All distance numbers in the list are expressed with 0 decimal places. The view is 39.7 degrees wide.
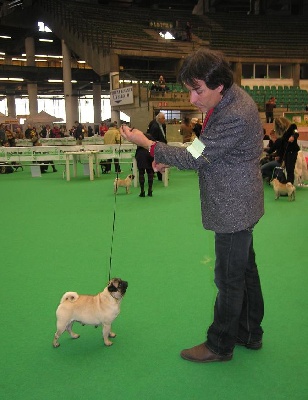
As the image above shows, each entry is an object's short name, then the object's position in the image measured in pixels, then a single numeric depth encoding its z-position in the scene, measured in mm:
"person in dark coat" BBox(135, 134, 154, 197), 8703
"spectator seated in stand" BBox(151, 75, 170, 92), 21812
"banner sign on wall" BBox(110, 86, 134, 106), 17047
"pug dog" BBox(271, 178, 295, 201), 7859
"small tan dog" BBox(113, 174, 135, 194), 9127
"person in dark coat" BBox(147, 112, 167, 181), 9666
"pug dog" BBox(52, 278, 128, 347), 2758
